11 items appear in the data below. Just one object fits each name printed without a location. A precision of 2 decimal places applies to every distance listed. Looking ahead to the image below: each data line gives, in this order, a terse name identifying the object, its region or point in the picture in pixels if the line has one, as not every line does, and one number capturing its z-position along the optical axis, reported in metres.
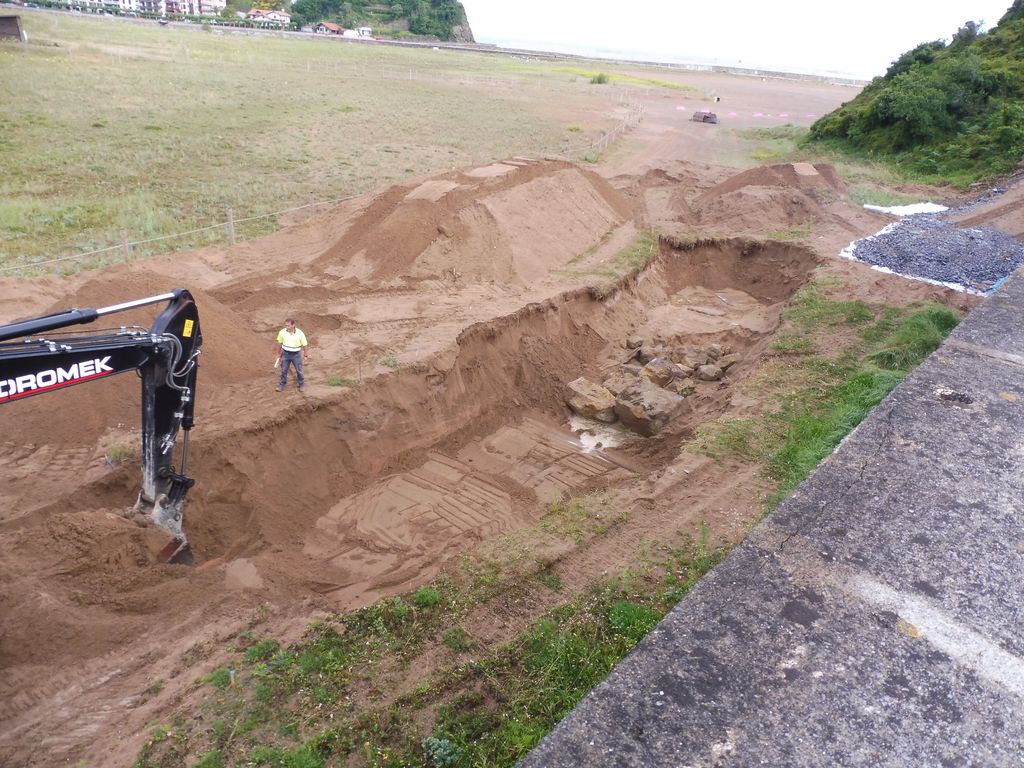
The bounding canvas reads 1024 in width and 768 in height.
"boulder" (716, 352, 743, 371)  16.08
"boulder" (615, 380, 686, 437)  13.62
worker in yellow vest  11.16
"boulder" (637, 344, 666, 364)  16.30
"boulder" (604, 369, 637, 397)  15.15
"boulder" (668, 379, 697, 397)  14.88
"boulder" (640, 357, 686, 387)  15.29
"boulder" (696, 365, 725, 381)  15.48
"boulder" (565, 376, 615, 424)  14.27
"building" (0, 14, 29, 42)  50.84
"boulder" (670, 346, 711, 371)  16.16
